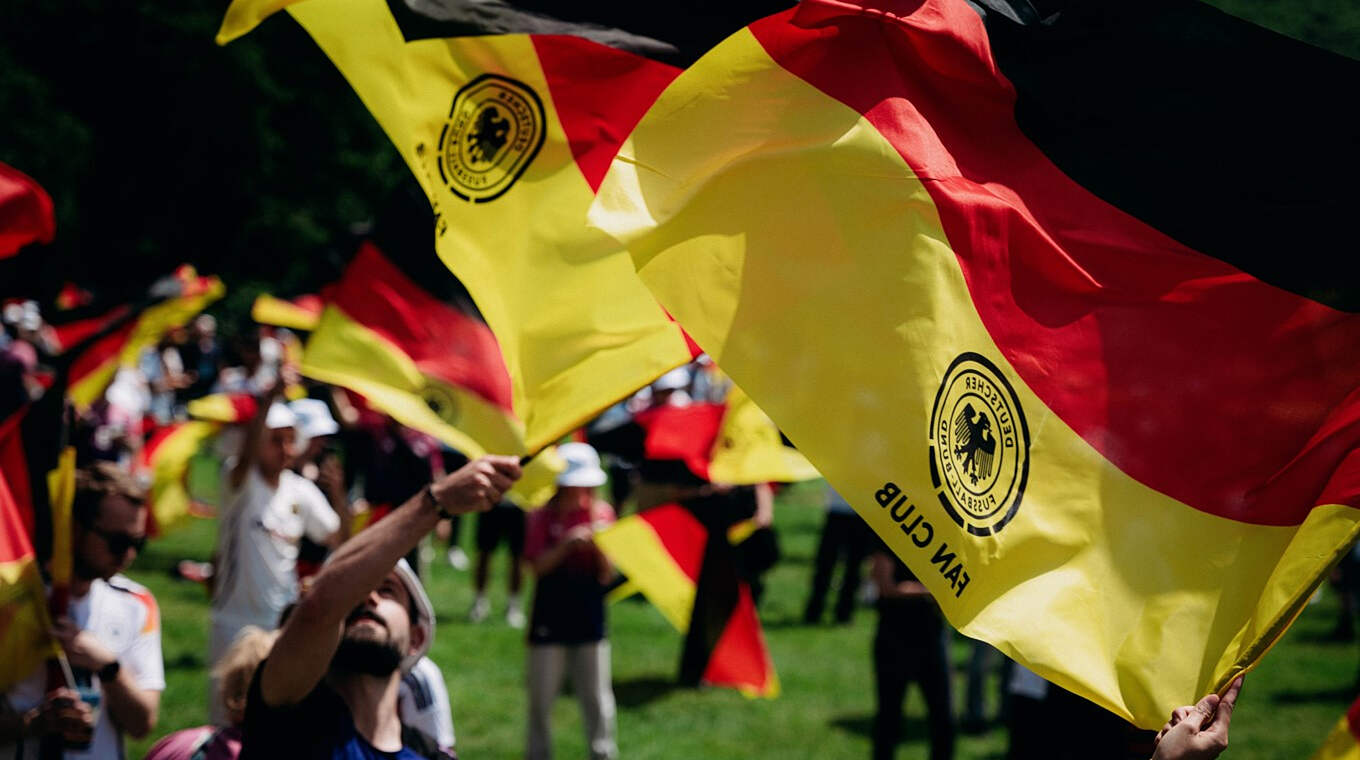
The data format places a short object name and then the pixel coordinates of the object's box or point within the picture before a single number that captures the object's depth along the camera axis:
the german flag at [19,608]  3.99
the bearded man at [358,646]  3.16
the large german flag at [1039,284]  2.95
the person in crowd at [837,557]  12.79
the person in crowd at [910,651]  7.65
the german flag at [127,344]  8.93
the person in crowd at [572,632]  7.97
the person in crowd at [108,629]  4.24
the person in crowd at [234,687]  3.86
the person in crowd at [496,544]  12.51
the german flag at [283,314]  11.19
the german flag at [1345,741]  3.16
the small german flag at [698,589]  8.06
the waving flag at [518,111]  3.65
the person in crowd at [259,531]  7.46
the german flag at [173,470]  10.56
